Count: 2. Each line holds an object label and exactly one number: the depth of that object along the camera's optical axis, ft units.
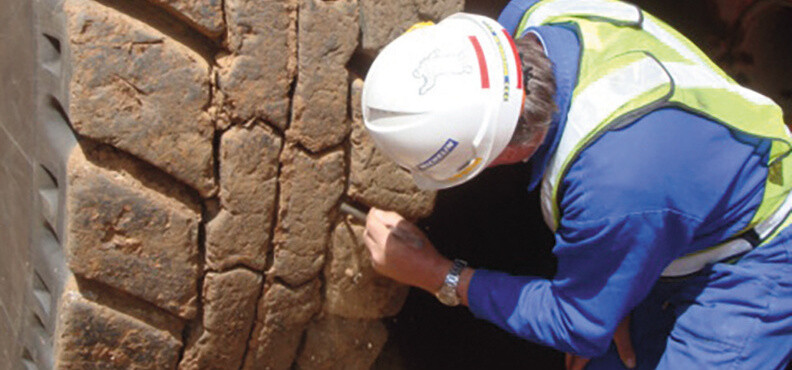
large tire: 5.36
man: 5.25
